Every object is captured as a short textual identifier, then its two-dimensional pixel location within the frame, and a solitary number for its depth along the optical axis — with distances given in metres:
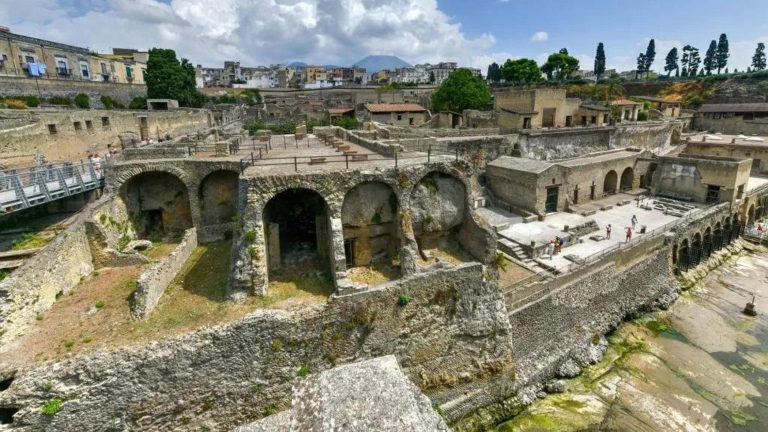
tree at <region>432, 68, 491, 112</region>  54.31
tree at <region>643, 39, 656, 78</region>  103.50
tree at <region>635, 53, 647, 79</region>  104.75
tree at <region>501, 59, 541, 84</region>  81.50
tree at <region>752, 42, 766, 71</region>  90.44
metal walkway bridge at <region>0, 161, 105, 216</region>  14.57
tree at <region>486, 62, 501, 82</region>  106.56
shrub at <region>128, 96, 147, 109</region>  46.54
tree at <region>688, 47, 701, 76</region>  95.06
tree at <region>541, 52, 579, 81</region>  83.12
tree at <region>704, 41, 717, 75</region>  91.19
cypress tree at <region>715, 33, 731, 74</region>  89.56
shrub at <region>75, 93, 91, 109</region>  37.84
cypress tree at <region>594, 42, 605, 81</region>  96.44
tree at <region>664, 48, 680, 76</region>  99.71
